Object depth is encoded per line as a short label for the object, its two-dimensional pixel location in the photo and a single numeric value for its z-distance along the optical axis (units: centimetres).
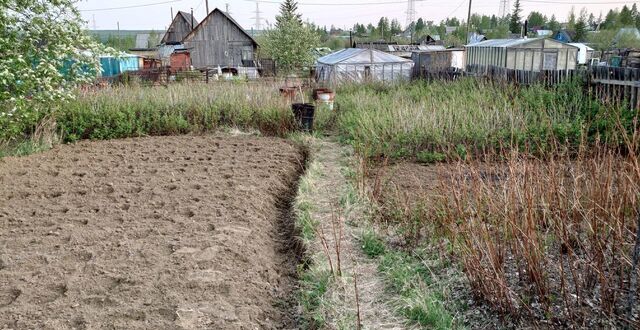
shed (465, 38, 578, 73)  1881
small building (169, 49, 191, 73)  3197
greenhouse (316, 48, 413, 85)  2009
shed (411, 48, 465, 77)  1802
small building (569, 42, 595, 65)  3146
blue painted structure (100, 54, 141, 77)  2688
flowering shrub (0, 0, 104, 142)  568
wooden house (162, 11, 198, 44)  4066
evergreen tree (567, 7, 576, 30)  8726
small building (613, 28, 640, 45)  4375
